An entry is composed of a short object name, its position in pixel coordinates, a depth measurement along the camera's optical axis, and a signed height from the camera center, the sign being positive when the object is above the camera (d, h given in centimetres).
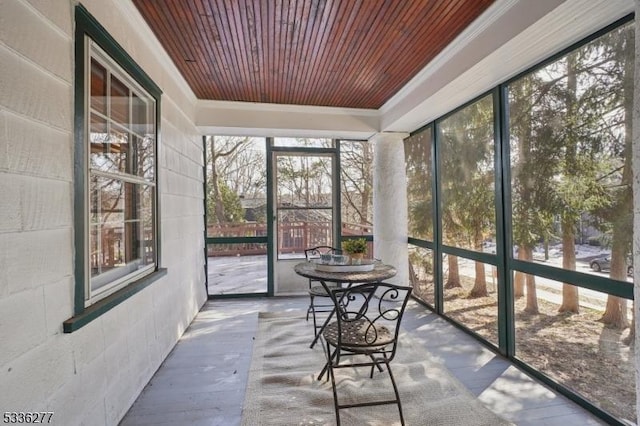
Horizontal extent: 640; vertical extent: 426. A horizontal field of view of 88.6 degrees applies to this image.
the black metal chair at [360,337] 206 -84
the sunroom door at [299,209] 520 +8
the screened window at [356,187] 543 +44
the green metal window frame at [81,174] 164 +21
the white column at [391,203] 470 +15
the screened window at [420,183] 437 +41
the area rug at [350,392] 206 -128
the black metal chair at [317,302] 343 -113
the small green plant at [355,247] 318 -33
